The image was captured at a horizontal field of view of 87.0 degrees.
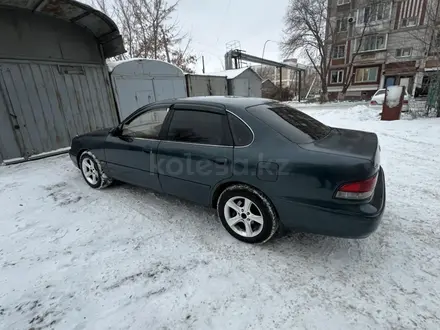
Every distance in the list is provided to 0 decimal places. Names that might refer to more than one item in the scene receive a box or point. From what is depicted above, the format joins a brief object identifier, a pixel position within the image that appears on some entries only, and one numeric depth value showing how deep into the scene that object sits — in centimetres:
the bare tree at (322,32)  2519
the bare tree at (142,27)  1734
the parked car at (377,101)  1476
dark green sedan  198
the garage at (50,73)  538
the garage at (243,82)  1407
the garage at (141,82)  774
